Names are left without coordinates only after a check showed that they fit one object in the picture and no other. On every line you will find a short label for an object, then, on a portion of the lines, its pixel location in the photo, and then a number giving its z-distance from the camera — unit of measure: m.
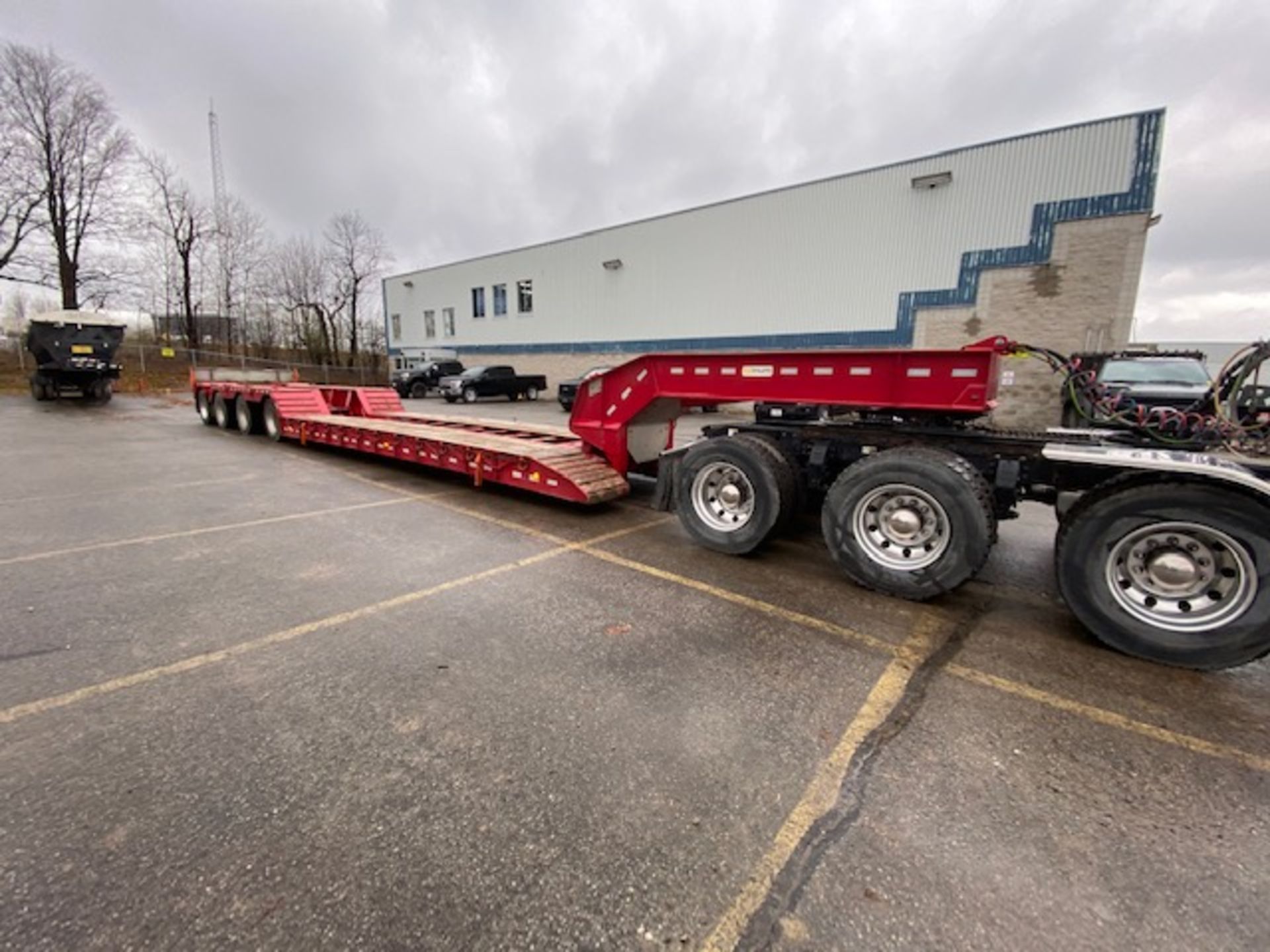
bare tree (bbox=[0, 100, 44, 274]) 27.59
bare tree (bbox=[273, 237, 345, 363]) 39.22
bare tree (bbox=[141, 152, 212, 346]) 34.84
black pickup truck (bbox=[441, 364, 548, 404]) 24.36
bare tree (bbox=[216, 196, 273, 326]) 37.50
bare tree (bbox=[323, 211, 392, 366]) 39.28
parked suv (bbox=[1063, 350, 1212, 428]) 8.24
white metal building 14.27
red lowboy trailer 3.15
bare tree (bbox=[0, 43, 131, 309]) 28.33
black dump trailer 18.66
